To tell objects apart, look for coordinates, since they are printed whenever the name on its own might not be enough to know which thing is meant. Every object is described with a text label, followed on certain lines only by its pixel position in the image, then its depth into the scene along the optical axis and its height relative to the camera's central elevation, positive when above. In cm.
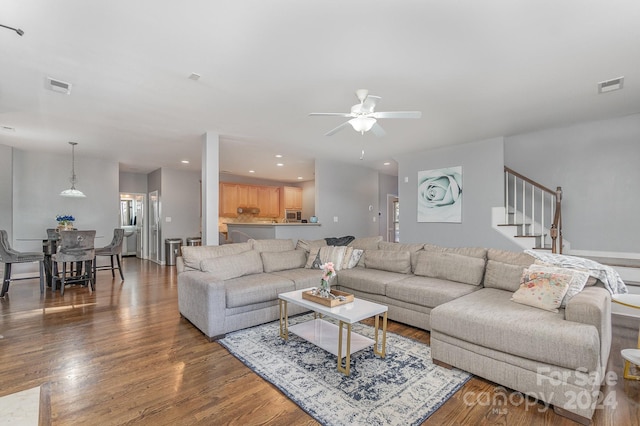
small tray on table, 272 -80
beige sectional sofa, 195 -81
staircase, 483 +1
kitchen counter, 590 -34
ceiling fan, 268 +94
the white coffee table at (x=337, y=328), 242 -114
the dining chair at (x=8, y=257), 457 -66
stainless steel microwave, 971 -3
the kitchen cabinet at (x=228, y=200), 831 +41
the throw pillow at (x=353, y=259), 433 -67
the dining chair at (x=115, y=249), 580 -66
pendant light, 577 +77
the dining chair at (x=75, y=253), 489 -64
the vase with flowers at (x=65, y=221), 581 -12
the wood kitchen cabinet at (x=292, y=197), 982 +56
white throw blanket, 263 -51
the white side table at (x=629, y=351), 213 -102
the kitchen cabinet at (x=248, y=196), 873 +55
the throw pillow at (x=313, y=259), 434 -67
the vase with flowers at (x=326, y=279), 290 -64
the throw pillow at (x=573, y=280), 247 -57
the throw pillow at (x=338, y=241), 513 -48
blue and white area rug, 193 -127
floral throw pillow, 245 -66
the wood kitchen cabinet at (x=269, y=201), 929 +42
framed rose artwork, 555 +35
